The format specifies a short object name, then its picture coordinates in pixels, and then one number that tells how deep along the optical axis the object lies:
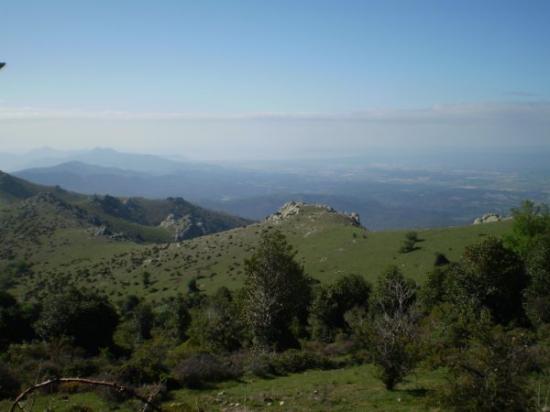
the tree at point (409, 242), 63.84
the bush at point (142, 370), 22.50
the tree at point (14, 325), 37.88
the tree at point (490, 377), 11.58
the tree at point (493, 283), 33.34
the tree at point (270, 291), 34.19
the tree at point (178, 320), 48.59
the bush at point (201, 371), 23.05
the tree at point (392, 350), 19.42
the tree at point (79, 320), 36.66
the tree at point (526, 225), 46.44
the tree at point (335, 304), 39.88
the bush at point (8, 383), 20.73
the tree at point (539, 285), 29.70
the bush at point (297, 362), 26.30
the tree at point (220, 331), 35.28
